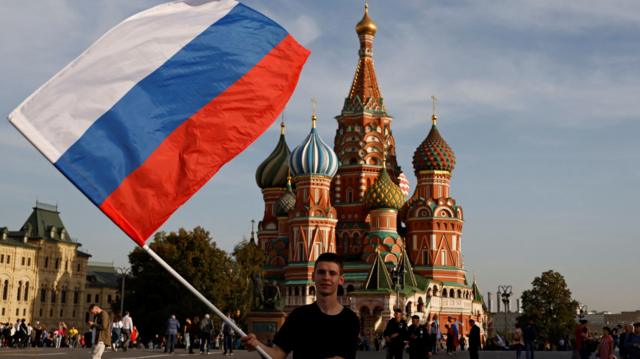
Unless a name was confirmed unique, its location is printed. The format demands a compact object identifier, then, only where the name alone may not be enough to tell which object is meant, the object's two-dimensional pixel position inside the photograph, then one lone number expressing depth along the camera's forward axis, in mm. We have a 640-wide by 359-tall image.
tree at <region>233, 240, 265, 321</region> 58681
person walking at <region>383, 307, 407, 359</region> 15836
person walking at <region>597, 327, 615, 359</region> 17141
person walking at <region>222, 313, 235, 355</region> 25864
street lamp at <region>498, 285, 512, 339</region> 47188
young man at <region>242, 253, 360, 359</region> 5238
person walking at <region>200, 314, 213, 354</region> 27277
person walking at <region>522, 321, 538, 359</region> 23844
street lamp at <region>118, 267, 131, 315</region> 51131
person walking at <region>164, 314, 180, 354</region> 26702
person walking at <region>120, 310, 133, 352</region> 29636
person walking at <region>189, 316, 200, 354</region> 26906
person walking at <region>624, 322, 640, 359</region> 16344
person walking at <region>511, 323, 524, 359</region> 23797
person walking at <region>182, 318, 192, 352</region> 28578
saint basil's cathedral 59469
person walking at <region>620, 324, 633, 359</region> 17286
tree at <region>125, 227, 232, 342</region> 51516
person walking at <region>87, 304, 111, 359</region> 14773
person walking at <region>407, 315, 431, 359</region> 16969
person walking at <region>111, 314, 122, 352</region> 28244
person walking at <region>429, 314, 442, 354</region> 28069
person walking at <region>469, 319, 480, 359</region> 21219
